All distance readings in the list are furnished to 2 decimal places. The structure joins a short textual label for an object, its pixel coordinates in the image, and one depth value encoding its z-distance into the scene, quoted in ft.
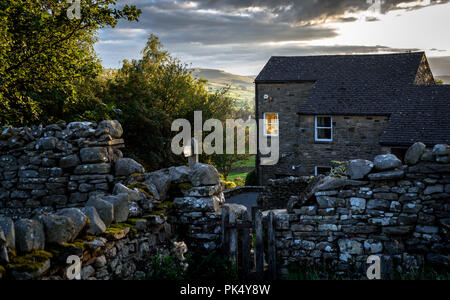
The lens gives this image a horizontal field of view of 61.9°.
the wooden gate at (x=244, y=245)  21.68
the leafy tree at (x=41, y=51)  36.81
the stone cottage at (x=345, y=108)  60.08
